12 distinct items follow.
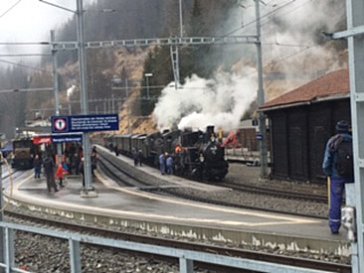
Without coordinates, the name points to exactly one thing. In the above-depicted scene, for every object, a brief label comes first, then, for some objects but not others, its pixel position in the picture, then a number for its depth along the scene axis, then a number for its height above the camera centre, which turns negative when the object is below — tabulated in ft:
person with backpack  26.72 -1.43
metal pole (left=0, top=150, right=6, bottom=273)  27.83 -4.46
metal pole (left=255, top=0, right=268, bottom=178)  94.68 +3.43
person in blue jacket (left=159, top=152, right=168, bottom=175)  116.10 -4.11
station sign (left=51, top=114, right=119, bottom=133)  71.61 +2.40
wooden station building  73.82 +1.69
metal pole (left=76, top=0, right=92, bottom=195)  70.64 +8.06
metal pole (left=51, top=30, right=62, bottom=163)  95.28 +12.28
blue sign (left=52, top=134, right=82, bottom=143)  78.02 +0.90
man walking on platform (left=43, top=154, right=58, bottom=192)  83.25 -3.56
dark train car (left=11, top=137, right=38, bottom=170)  174.91 -1.87
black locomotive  102.01 -2.25
